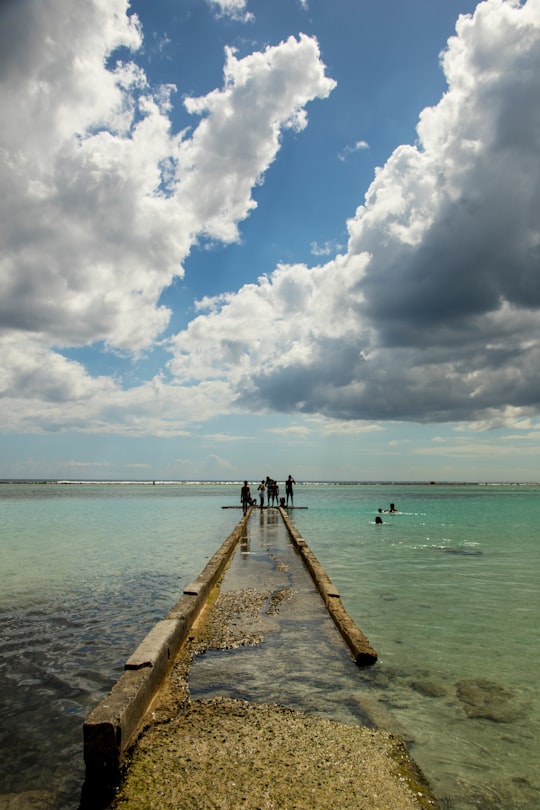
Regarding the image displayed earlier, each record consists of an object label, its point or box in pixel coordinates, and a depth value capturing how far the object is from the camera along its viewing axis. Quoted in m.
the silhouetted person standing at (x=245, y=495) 37.31
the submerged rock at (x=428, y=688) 5.80
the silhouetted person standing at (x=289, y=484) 40.21
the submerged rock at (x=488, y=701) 5.35
